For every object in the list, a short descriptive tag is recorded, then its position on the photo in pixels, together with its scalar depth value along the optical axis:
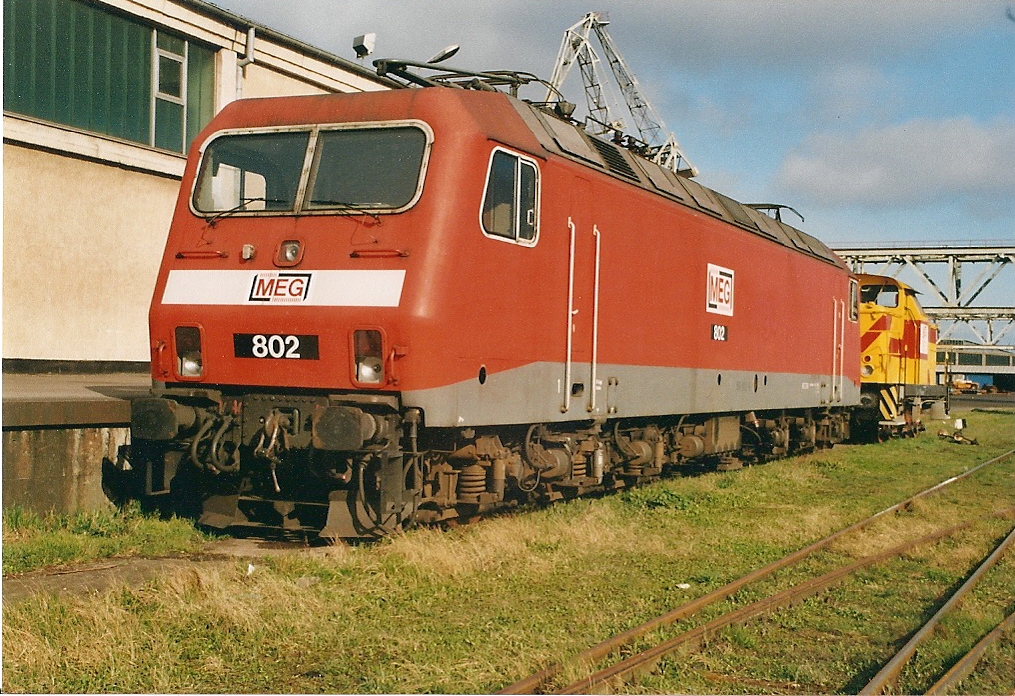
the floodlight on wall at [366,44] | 10.67
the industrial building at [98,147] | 13.82
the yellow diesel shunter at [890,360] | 23.36
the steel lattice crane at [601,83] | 47.61
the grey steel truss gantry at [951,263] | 50.84
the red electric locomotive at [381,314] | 8.02
